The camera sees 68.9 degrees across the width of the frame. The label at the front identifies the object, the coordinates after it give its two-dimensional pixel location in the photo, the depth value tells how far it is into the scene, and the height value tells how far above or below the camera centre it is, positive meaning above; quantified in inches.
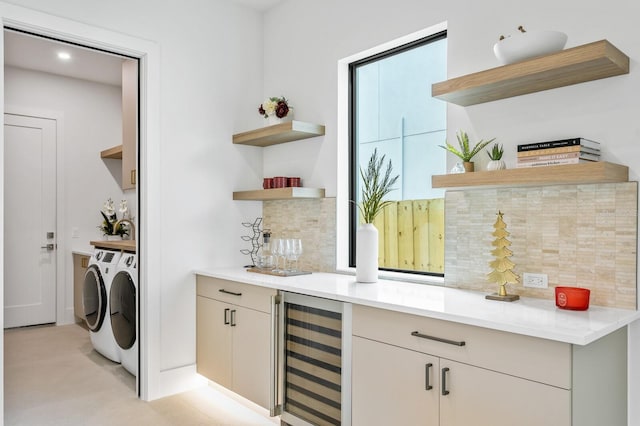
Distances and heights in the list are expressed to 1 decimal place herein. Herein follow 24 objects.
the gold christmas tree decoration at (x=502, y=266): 81.1 -10.2
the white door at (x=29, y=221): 188.1 -5.4
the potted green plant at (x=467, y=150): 91.0 +11.5
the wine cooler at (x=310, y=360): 88.5 -31.4
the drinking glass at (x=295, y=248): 115.8 -10.1
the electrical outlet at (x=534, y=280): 83.5 -13.2
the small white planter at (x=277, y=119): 132.8 +25.5
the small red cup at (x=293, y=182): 130.8 +7.3
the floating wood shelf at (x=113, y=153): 193.9 +23.6
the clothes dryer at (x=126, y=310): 132.5 -30.1
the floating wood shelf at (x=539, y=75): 69.5 +21.8
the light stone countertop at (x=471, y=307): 60.4 -16.1
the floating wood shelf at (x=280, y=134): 122.2 +20.3
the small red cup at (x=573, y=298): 72.1 -14.1
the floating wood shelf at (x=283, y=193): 122.5 +3.9
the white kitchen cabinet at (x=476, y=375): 59.3 -24.3
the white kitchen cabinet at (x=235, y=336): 106.7 -31.9
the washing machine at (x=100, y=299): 145.9 -29.9
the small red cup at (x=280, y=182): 130.6 +7.3
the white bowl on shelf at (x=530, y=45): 75.0 +26.8
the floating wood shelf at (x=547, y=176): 68.9 +5.1
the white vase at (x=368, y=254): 106.3 -10.6
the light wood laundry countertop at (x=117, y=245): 142.3 -12.3
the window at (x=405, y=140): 108.2 +17.1
